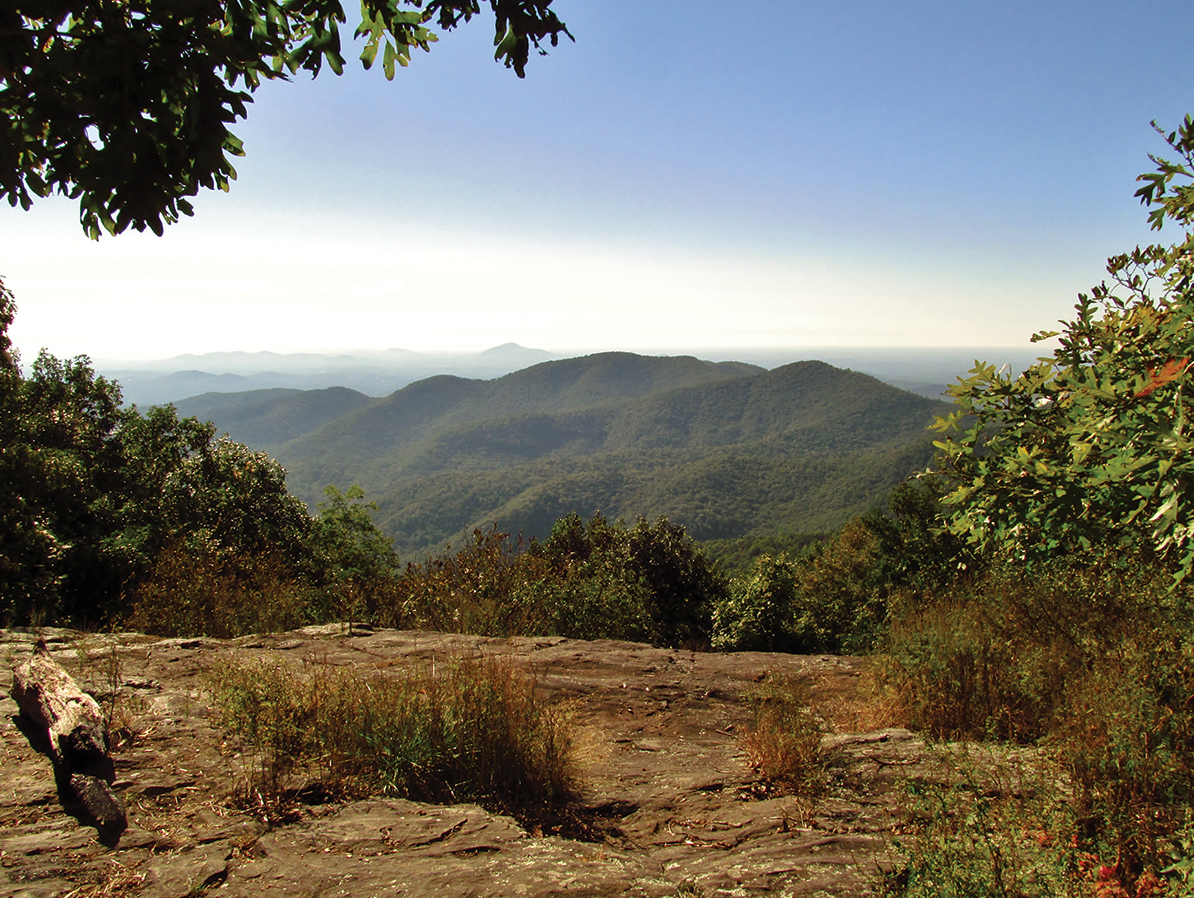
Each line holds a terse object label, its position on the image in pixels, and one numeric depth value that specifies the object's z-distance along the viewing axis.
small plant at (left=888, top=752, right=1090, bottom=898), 2.20
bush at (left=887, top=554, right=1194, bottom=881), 2.68
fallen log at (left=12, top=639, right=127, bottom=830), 2.52
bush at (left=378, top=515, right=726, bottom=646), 7.72
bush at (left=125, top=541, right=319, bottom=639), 7.09
